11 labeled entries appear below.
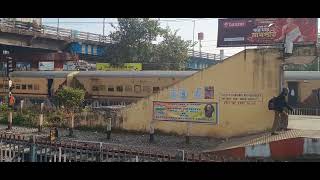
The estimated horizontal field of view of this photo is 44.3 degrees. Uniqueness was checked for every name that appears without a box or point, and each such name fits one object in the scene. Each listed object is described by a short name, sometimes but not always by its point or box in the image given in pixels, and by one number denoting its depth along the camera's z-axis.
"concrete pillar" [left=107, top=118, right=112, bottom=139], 15.22
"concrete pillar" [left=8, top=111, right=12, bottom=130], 17.50
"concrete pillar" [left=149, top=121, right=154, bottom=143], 14.45
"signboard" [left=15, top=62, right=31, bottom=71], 42.49
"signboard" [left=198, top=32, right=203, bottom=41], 68.86
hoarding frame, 13.06
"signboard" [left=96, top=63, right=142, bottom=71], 37.58
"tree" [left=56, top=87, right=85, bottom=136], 21.03
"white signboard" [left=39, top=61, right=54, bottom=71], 33.75
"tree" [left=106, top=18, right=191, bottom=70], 47.44
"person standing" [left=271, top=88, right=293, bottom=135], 12.30
